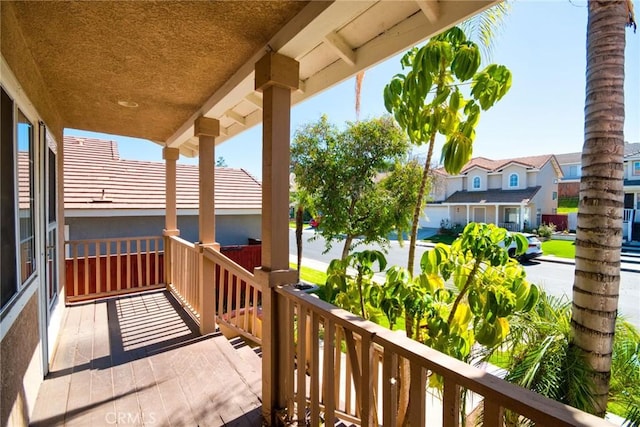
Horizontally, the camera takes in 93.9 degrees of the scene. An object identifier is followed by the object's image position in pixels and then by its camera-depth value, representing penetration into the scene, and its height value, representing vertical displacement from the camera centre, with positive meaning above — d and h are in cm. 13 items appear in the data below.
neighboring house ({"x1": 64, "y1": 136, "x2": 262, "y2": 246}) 636 +26
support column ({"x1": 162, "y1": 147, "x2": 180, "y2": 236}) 491 +29
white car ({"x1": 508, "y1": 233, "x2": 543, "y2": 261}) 931 -137
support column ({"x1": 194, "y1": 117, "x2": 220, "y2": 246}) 344 +33
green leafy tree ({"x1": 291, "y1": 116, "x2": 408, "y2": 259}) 830 +97
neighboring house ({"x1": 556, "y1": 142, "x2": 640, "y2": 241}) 1167 +129
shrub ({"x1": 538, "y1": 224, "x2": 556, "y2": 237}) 1239 -89
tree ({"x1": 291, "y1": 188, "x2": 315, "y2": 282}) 876 +8
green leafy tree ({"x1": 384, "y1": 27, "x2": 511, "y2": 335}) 209 +85
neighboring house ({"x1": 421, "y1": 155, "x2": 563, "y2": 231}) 1587 +92
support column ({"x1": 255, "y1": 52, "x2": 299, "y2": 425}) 199 -2
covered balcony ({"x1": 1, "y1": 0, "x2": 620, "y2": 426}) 151 -28
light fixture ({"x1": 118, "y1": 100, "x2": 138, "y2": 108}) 313 +111
